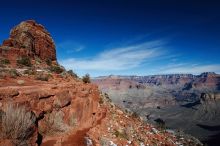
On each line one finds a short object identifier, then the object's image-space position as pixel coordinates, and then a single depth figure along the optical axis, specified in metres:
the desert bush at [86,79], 16.27
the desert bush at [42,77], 12.30
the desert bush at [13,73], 11.55
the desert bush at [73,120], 10.59
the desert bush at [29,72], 12.94
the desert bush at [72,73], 19.23
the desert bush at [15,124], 6.43
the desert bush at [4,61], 14.27
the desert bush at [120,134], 11.13
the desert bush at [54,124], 9.26
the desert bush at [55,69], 16.36
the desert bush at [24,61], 15.21
